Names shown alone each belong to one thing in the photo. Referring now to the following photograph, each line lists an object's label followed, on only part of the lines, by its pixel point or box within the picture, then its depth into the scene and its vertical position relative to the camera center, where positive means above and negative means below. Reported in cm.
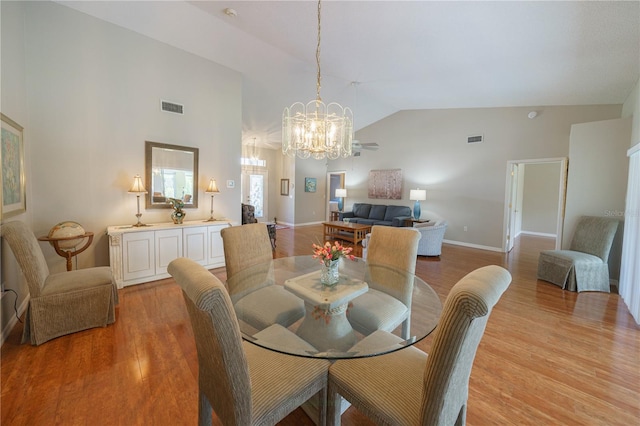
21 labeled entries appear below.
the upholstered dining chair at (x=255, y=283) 173 -72
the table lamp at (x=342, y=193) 854 +12
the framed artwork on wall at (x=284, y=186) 901 +30
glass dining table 136 -74
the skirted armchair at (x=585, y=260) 349 -78
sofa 679 -47
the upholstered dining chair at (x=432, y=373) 89 -81
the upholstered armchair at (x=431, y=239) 513 -79
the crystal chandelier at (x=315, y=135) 268 +63
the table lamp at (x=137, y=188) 350 +5
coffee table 620 -86
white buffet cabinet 329 -74
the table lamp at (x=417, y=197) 650 +4
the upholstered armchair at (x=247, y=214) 593 -46
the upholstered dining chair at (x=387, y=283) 171 -69
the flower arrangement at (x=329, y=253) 188 -40
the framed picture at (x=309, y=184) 901 +39
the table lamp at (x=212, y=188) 423 +9
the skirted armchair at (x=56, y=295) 215 -91
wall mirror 377 +27
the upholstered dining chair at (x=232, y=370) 93 -82
